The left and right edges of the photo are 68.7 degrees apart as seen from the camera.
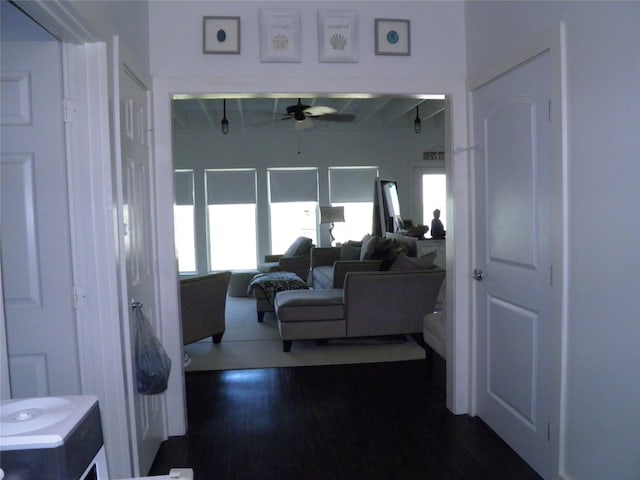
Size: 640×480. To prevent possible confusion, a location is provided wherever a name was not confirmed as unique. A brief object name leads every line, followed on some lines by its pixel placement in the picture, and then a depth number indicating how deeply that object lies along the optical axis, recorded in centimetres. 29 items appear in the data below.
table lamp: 787
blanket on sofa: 538
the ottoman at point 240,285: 720
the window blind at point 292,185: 822
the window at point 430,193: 841
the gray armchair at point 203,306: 409
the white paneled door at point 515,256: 218
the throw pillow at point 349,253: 645
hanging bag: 220
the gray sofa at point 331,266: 488
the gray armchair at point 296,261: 695
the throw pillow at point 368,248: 519
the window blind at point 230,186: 810
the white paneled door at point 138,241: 212
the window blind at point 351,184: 832
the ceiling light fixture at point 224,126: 588
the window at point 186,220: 804
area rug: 411
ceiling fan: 532
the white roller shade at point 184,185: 803
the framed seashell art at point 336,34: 274
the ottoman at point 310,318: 430
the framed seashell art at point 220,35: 269
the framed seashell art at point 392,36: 279
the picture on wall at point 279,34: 271
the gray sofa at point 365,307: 428
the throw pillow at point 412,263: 449
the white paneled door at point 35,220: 180
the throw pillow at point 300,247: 716
